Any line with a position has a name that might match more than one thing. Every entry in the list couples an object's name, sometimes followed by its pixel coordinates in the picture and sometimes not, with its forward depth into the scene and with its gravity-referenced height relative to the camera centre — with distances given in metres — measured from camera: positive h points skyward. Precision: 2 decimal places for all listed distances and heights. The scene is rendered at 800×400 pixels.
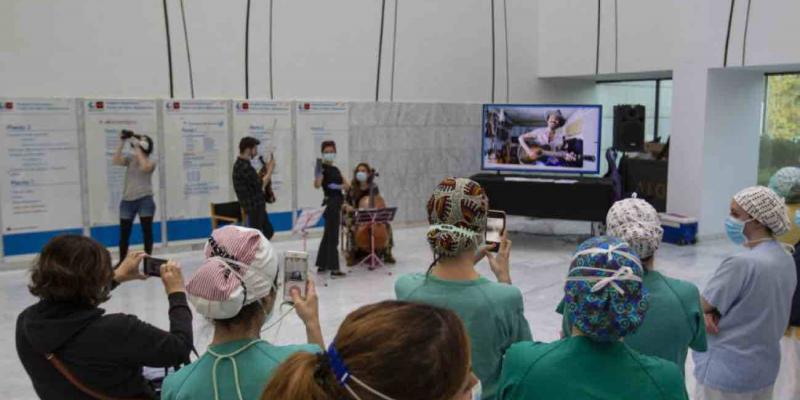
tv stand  9.14 -0.78
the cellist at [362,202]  7.92 -0.76
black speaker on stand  10.29 +0.15
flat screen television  9.39 -0.03
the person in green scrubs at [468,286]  2.22 -0.48
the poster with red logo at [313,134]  9.54 +0.00
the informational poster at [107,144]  8.04 -0.13
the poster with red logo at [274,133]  9.03 +0.01
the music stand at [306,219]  7.06 -0.85
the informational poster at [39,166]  7.56 -0.37
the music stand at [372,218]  7.66 -0.90
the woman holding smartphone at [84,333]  2.23 -0.63
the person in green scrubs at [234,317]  1.71 -0.46
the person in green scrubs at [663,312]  2.22 -0.54
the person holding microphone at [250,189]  7.22 -0.56
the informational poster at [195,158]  8.59 -0.31
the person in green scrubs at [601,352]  1.67 -0.52
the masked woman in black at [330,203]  7.43 -0.74
